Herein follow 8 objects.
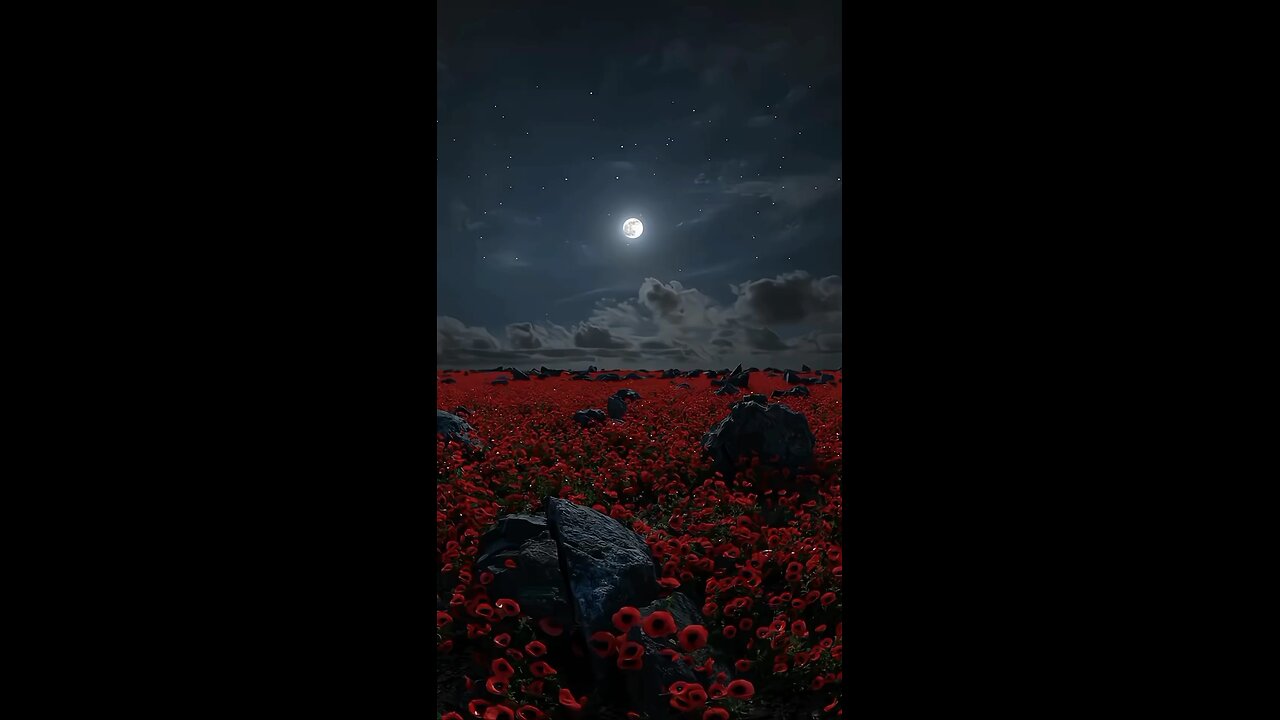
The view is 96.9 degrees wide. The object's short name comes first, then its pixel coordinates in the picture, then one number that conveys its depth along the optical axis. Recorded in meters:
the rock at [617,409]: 8.38
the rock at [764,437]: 5.71
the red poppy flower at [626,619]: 2.70
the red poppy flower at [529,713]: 2.45
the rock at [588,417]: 7.82
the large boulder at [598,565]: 2.82
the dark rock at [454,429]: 5.96
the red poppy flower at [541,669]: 2.51
